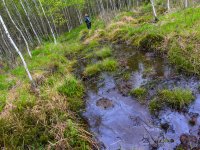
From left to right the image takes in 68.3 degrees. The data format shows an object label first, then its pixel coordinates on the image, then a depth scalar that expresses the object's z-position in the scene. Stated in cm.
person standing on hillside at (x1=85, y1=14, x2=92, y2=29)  1282
